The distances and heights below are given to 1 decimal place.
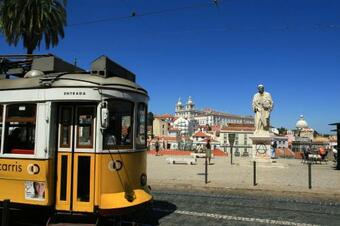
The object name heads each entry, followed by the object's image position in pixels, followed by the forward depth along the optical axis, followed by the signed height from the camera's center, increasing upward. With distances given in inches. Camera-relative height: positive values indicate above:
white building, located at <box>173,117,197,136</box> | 5985.2 +219.5
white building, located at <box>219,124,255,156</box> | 4165.4 +104.3
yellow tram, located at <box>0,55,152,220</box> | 310.3 -2.9
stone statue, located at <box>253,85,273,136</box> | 1011.3 +79.0
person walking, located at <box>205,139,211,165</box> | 1048.5 -22.3
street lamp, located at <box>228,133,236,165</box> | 1053.2 +8.1
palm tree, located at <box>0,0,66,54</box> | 994.1 +288.6
